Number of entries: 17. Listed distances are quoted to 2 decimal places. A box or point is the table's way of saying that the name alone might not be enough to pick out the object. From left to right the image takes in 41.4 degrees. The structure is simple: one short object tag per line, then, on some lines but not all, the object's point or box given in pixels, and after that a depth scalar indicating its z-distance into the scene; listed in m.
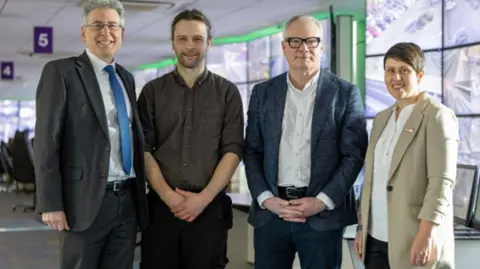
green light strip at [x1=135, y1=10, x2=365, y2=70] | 8.36
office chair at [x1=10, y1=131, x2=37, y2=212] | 9.51
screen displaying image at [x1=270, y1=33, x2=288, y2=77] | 10.05
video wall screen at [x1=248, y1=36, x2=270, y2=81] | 10.50
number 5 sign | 9.23
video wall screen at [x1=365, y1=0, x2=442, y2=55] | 6.48
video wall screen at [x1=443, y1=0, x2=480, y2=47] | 5.93
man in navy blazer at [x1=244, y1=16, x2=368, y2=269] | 2.61
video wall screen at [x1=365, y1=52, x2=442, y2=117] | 6.52
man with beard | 2.70
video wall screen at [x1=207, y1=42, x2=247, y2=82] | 11.29
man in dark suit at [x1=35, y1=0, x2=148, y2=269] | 2.43
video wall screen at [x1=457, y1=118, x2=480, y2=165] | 5.96
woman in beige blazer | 2.18
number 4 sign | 14.45
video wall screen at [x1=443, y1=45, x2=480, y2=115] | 5.95
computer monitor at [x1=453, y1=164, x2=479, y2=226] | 3.29
